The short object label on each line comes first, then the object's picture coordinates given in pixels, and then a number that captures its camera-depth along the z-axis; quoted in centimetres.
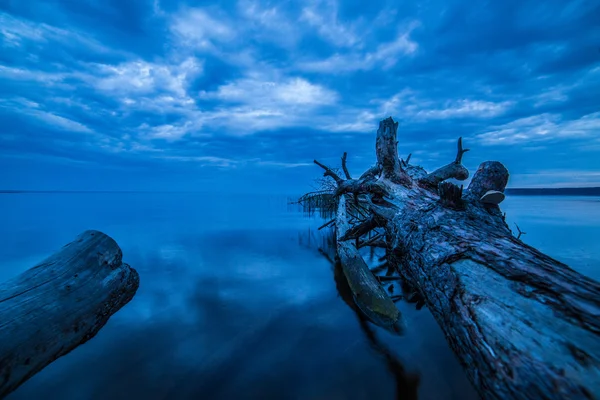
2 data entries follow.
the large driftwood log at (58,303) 237
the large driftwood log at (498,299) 121
